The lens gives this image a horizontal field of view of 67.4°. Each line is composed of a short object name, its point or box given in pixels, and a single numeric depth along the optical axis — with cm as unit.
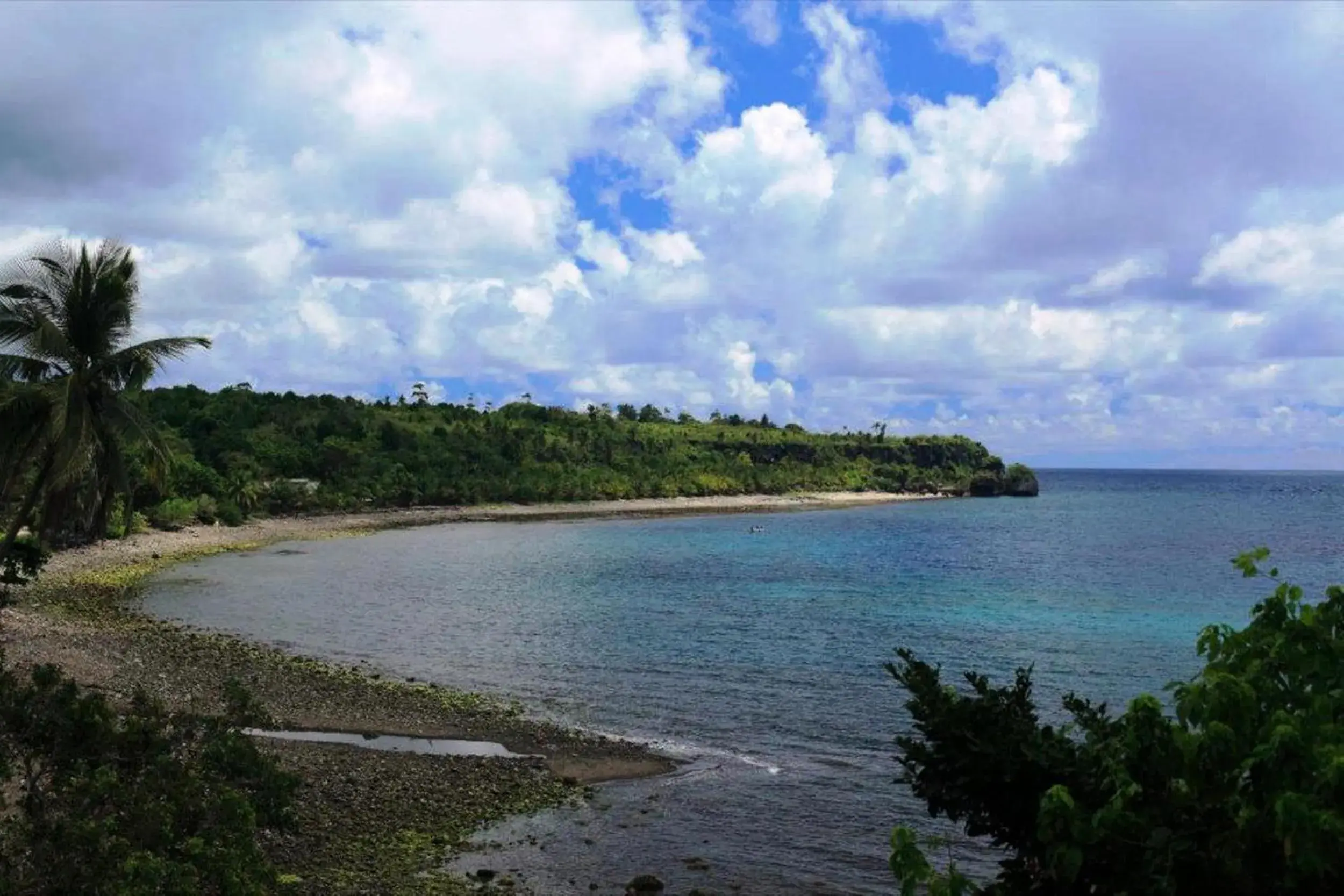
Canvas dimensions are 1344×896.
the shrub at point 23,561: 1803
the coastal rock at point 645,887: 1518
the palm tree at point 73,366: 2075
